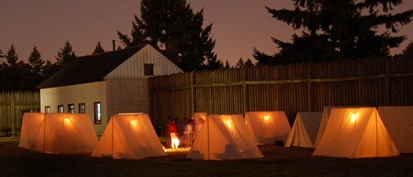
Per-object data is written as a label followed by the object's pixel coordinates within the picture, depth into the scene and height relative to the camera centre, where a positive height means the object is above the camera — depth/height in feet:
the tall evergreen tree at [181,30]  211.61 +20.39
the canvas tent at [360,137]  60.13 -4.71
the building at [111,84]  127.34 +1.75
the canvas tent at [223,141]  62.80 -5.07
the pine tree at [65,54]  355.05 +21.96
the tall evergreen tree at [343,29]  118.52 +11.03
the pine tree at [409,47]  306.14 +19.51
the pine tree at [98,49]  347.56 +24.17
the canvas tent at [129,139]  67.62 -5.08
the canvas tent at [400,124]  63.72 -3.72
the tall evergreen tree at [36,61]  347.77 +17.90
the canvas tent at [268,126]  85.97 -4.89
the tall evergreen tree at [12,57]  349.82 +20.60
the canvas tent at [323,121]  73.38 -3.75
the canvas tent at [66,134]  80.28 -5.23
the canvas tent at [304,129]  77.46 -4.99
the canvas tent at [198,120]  82.38 -3.90
